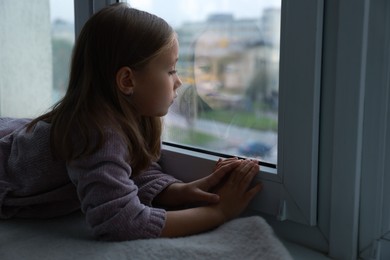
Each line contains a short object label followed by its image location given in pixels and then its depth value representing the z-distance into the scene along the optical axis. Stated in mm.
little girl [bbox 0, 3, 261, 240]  731
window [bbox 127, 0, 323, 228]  721
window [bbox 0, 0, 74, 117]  1401
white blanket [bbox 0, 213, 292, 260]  663
